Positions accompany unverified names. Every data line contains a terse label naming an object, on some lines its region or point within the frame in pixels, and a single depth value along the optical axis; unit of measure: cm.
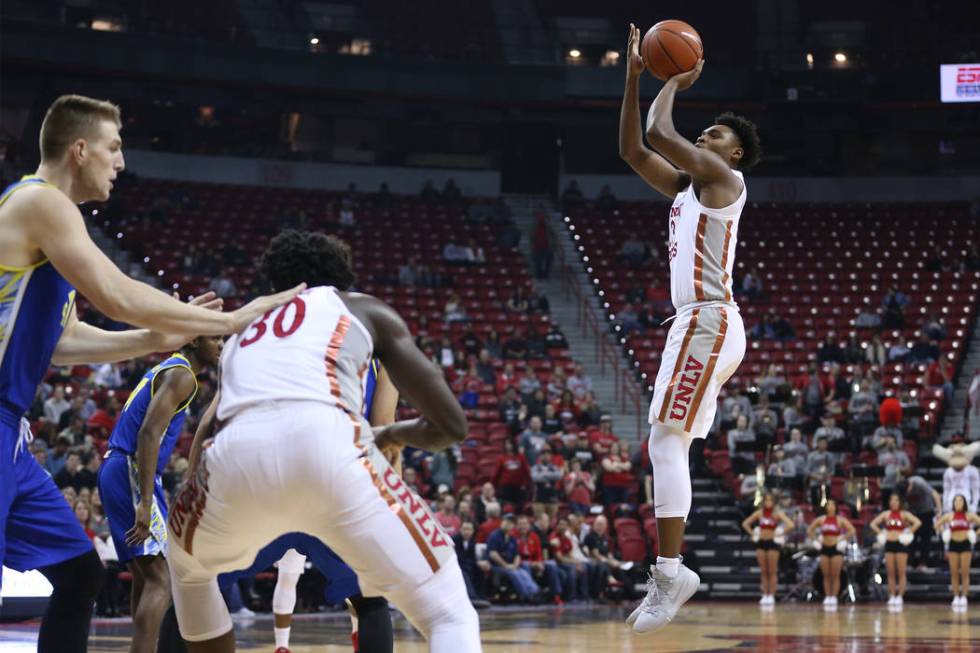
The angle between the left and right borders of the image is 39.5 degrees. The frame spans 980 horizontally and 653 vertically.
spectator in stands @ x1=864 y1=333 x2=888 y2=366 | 2247
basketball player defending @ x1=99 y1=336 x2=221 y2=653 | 655
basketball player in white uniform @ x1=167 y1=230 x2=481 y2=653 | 392
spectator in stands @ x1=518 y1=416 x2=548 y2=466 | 1856
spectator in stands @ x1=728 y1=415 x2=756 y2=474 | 1950
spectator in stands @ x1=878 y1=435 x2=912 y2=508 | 1873
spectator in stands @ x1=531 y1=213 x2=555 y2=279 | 2688
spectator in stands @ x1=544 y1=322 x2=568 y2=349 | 2344
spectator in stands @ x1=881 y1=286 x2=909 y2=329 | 2416
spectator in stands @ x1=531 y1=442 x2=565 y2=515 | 1766
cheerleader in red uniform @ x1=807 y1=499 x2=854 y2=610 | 1673
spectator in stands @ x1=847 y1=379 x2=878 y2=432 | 2022
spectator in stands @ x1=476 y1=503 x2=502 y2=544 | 1625
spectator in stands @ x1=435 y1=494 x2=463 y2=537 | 1573
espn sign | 2725
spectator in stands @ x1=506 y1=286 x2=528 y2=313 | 2466
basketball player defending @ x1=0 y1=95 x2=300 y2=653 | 421
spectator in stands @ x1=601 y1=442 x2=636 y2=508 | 1828
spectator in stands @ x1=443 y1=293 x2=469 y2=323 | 2336
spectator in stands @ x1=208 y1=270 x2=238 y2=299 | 2217
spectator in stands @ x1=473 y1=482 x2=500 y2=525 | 1672
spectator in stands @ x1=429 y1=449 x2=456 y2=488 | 1764
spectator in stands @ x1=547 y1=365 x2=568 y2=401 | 2095
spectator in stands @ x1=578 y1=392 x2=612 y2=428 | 2027
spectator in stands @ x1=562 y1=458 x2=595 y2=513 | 1781
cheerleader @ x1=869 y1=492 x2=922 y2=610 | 1670
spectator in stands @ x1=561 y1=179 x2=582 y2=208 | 2938
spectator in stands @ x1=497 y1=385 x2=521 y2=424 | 1978
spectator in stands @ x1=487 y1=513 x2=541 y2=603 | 1588
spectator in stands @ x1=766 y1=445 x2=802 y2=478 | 1898
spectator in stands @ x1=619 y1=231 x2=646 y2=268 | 2689
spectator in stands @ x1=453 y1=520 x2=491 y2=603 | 1555
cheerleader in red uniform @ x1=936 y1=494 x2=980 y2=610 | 1650
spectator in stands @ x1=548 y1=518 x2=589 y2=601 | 1655
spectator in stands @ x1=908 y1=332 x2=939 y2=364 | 2273
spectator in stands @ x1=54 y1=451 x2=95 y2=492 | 1423
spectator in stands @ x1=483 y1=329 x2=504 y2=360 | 2252
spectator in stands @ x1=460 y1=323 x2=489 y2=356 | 2197
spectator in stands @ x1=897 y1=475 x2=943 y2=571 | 1811
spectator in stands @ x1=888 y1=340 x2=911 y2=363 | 2288
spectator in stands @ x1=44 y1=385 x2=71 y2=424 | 1652
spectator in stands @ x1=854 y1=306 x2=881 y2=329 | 2436
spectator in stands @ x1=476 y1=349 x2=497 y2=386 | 2123
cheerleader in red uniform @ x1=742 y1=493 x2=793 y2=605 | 1703
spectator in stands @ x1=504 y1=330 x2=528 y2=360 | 2238
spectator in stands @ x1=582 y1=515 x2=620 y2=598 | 1695
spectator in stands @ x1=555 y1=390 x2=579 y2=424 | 2022
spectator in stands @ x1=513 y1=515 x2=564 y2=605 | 1617
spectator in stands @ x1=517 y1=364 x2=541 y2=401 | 2041
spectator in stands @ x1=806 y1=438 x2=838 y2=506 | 1884
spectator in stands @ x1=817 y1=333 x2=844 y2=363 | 2267
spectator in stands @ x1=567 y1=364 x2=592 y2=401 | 2128
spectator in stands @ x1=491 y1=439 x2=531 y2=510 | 1764
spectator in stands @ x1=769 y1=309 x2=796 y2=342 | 2391
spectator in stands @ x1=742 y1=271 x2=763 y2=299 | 2556
